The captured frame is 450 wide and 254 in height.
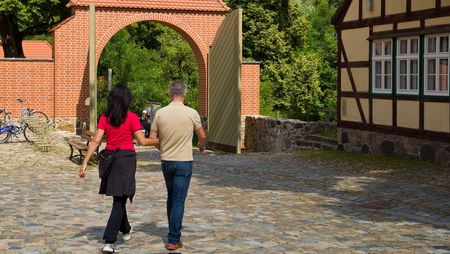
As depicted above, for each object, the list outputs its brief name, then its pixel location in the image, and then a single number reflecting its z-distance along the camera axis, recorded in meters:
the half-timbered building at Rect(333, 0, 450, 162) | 16.75
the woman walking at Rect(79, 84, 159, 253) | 7.52
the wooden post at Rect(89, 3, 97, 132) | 19.41
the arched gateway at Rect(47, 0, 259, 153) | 27.55
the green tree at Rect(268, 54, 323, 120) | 45.88
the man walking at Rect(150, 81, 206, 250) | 7.62
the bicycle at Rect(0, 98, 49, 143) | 21.17
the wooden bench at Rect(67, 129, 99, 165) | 16.38
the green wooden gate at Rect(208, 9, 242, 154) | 24.11
